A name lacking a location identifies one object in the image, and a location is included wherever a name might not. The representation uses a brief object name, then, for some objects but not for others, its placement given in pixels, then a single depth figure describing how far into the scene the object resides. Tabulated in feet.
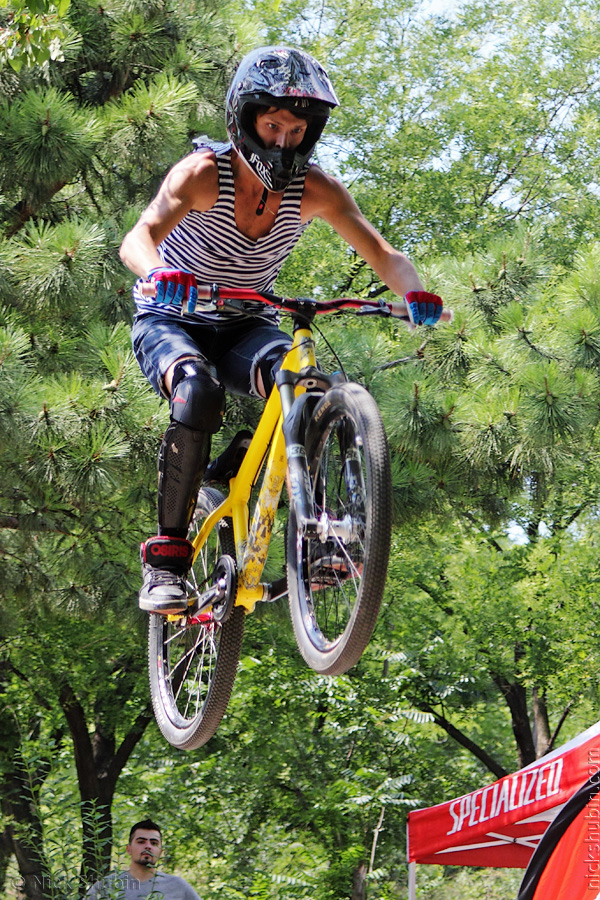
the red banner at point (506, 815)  38.58
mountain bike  16.01
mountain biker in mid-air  18.89
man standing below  32.76
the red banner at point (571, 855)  32.45
